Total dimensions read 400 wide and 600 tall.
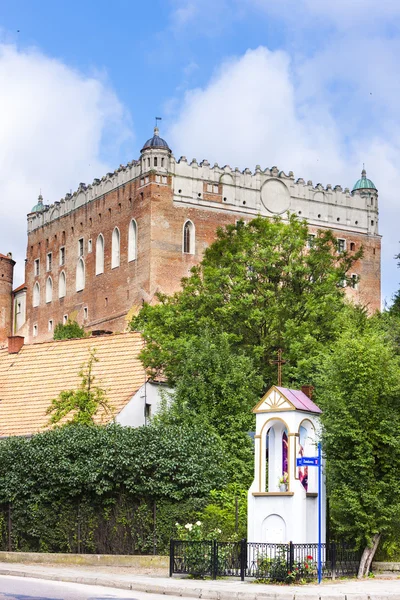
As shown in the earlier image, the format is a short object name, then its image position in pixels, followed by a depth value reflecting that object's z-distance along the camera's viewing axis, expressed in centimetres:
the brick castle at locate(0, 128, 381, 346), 7912
